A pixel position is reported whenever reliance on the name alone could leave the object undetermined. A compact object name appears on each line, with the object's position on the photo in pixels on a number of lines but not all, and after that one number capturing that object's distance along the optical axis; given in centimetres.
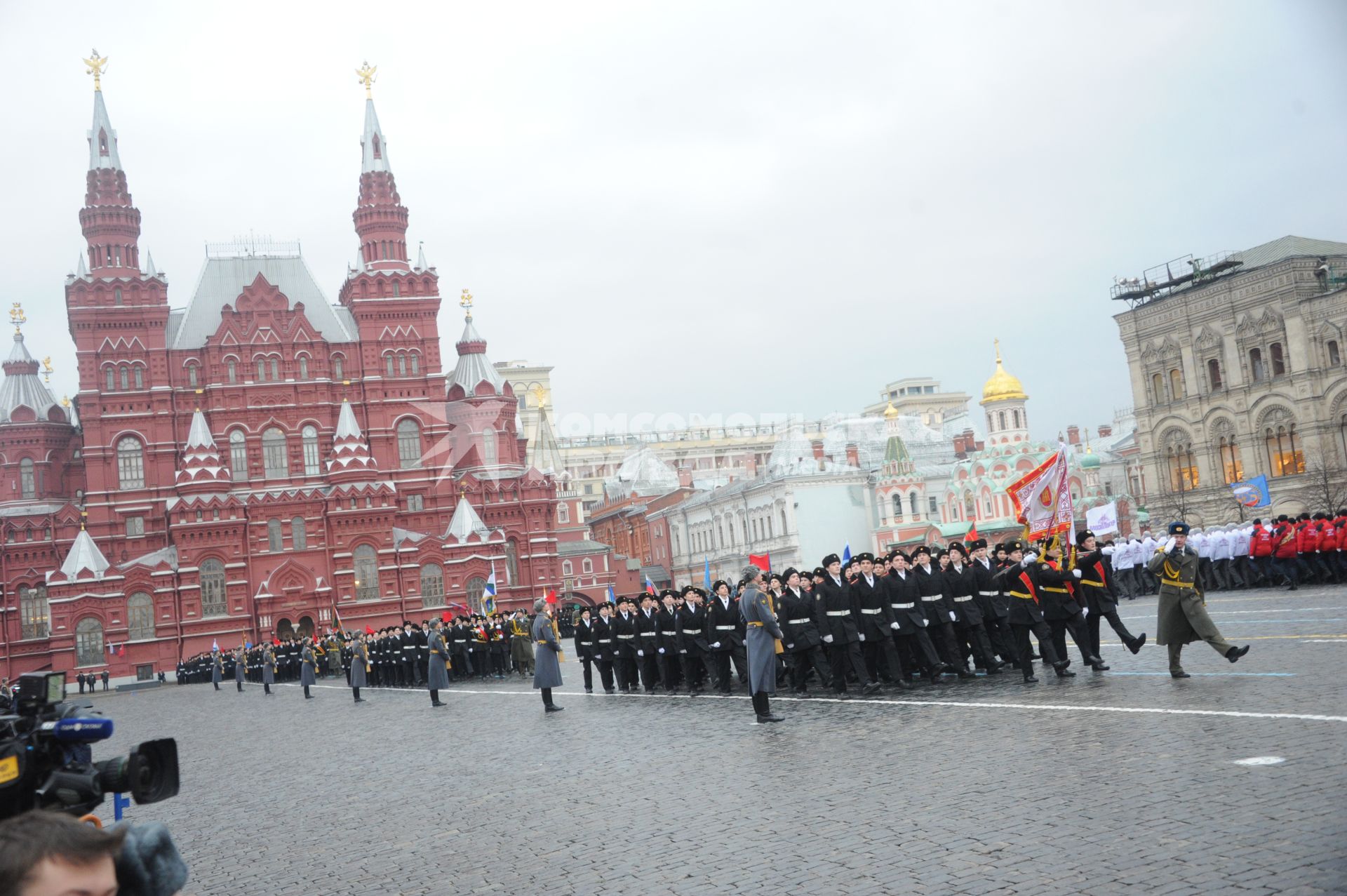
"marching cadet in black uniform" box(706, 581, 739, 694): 1805
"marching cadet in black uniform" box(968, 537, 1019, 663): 1561
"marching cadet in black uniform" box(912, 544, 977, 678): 1540
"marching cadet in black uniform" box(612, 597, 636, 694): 2081
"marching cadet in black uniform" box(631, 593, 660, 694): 2022
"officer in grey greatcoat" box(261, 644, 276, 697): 3497
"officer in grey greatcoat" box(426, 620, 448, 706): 2214
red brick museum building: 5662
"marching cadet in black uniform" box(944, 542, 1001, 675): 1549
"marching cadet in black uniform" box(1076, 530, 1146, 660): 1428
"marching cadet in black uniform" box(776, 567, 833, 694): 1596
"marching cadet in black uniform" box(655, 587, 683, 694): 1972
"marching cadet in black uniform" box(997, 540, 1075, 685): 1405
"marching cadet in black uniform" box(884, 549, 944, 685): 1528
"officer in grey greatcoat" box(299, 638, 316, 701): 2997
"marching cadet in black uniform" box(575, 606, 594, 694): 2236
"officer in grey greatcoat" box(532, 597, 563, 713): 1838
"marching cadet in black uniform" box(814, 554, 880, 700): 1522
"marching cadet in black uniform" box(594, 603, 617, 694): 2141
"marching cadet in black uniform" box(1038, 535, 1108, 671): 1408
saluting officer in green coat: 1241
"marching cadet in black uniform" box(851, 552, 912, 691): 1522
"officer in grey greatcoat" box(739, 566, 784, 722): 1346
